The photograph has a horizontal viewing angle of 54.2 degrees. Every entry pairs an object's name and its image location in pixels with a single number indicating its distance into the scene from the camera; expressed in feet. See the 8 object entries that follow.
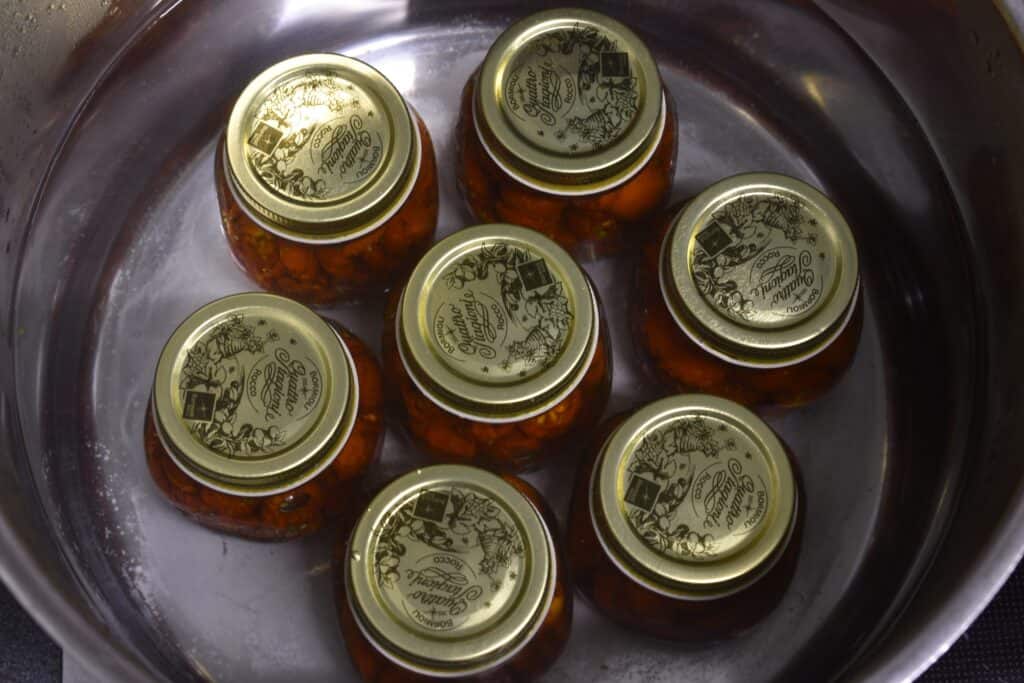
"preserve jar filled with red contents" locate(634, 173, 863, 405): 2.09
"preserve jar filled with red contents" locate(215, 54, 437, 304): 2.15
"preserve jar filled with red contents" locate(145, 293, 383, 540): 1.98
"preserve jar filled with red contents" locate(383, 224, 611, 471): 2.00
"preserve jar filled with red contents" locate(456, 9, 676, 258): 2.17
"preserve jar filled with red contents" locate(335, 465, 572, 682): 1.85
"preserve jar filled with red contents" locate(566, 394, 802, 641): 1.93
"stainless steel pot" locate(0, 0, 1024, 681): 2.23
